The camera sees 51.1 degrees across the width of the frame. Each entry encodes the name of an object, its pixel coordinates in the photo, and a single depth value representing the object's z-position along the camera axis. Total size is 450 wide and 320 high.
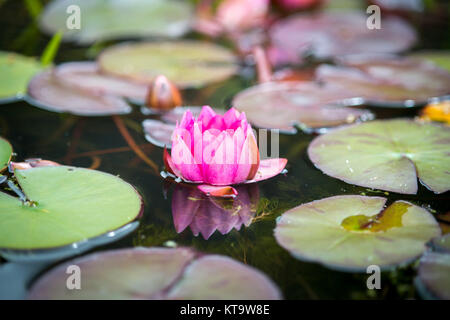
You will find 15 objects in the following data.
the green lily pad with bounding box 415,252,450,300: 1.04
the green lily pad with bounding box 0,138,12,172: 1.51
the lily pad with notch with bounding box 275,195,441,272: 1.14
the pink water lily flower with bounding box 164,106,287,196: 1.37
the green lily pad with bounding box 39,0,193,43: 2.97
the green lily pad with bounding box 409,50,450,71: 2.53
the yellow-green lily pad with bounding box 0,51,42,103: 2.14
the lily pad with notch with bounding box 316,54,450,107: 2.14
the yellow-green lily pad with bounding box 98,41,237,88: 2.36
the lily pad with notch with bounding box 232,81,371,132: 1.92
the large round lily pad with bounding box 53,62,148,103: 2.15
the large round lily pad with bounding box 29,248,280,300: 1.04
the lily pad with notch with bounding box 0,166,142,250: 1.20
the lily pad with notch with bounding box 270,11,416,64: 2.76
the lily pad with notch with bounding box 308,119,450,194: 1.46
